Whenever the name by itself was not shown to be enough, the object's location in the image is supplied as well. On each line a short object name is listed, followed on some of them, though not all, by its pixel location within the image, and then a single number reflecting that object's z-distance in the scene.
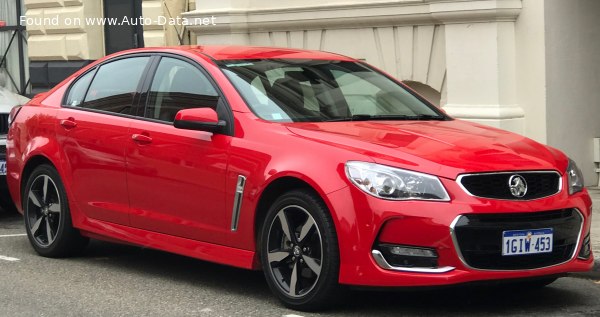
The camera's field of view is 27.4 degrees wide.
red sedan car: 6.38
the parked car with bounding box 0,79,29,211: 11.42
